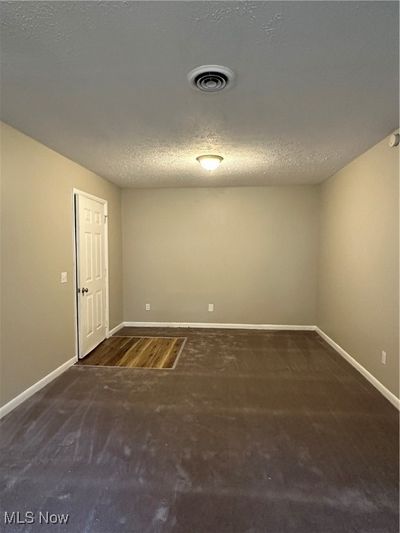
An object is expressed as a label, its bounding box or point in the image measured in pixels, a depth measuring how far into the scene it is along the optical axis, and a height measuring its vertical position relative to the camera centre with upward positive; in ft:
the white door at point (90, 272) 13.16 -0.45
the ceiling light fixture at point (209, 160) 11.43 +3.74
